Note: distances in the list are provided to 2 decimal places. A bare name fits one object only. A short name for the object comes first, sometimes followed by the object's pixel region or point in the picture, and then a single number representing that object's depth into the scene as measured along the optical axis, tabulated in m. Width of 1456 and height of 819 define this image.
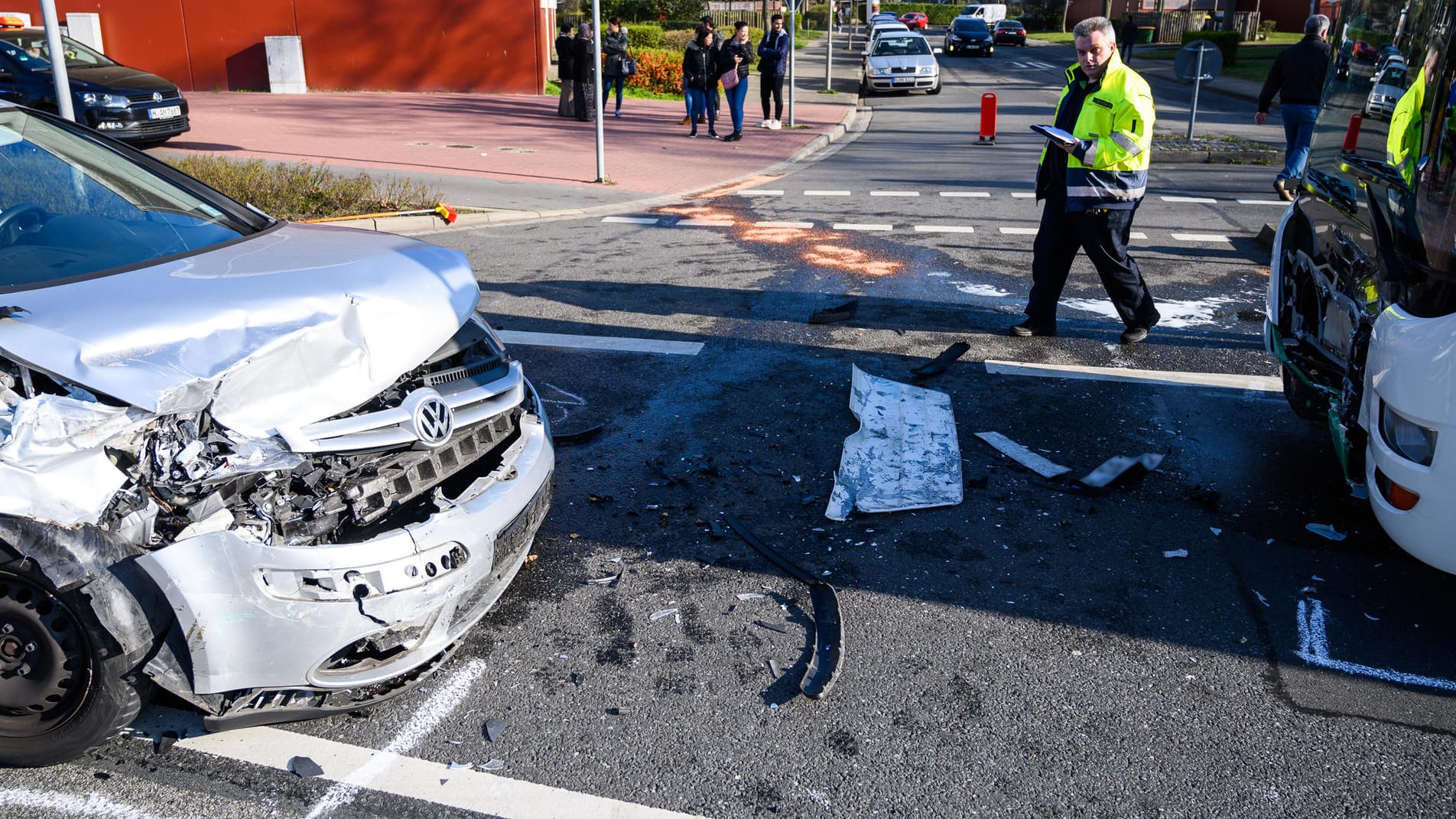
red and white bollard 18.36
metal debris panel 4.88
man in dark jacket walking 11.98
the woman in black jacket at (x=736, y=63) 18.59
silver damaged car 2.83
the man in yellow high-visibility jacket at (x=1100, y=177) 6.45
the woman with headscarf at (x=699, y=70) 18.81
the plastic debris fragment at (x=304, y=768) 3.12
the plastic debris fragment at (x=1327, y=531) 4.55
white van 59.06
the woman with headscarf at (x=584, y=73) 19.48
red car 59.25
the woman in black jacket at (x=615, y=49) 19.50
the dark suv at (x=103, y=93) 15.45
